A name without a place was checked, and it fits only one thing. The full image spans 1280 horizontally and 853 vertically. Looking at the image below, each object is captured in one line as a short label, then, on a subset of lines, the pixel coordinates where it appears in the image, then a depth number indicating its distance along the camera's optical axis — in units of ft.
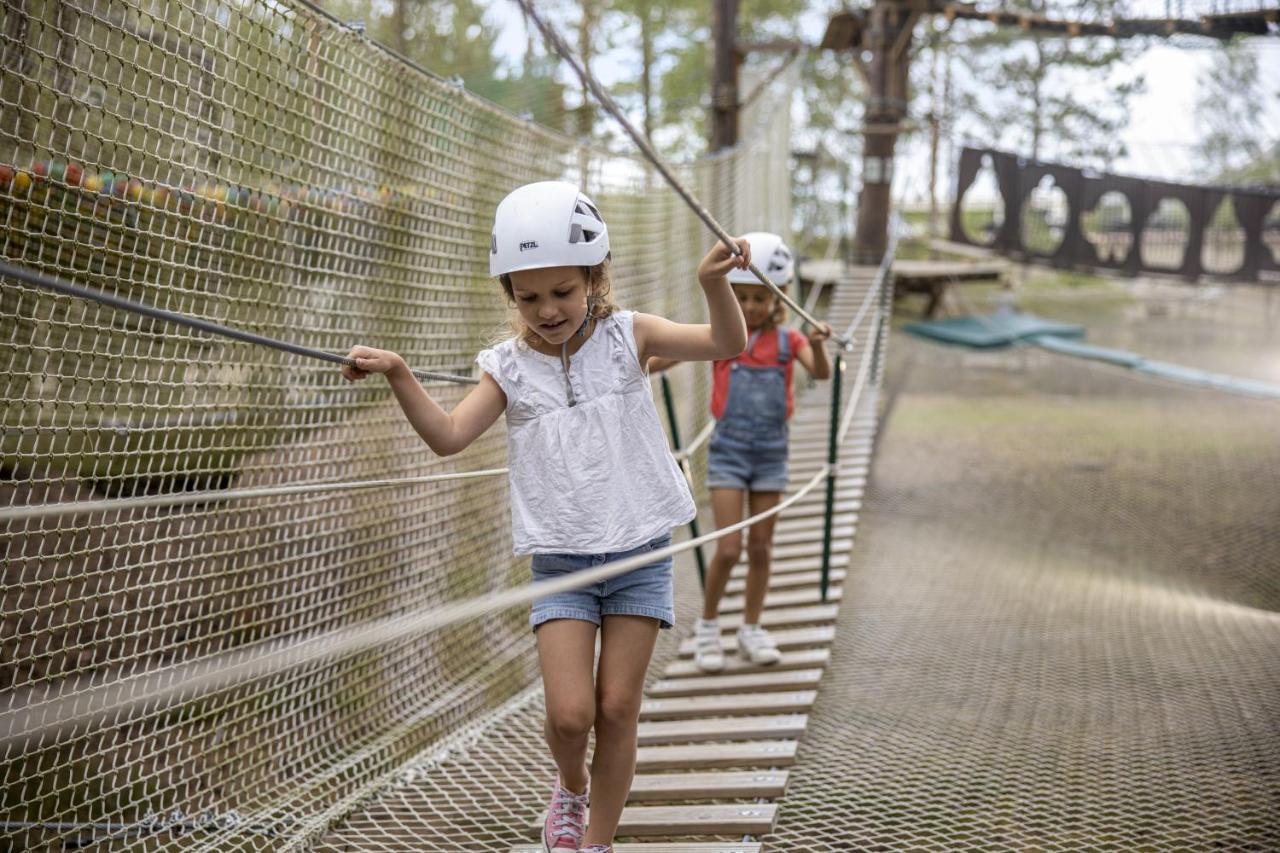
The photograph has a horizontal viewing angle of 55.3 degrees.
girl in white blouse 6.18
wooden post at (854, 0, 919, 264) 27.25
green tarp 27.50
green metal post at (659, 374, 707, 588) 11.74
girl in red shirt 10.77
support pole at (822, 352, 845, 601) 12.06
